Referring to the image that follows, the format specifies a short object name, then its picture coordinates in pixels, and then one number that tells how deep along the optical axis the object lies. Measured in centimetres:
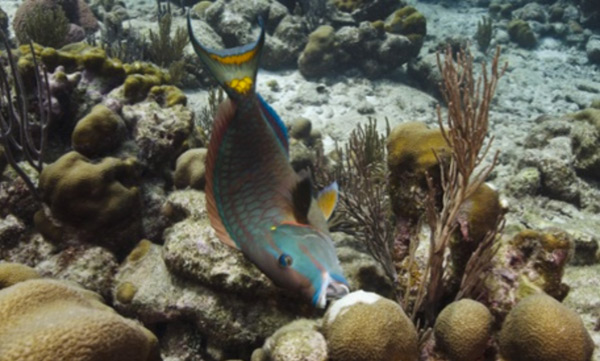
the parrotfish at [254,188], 128
